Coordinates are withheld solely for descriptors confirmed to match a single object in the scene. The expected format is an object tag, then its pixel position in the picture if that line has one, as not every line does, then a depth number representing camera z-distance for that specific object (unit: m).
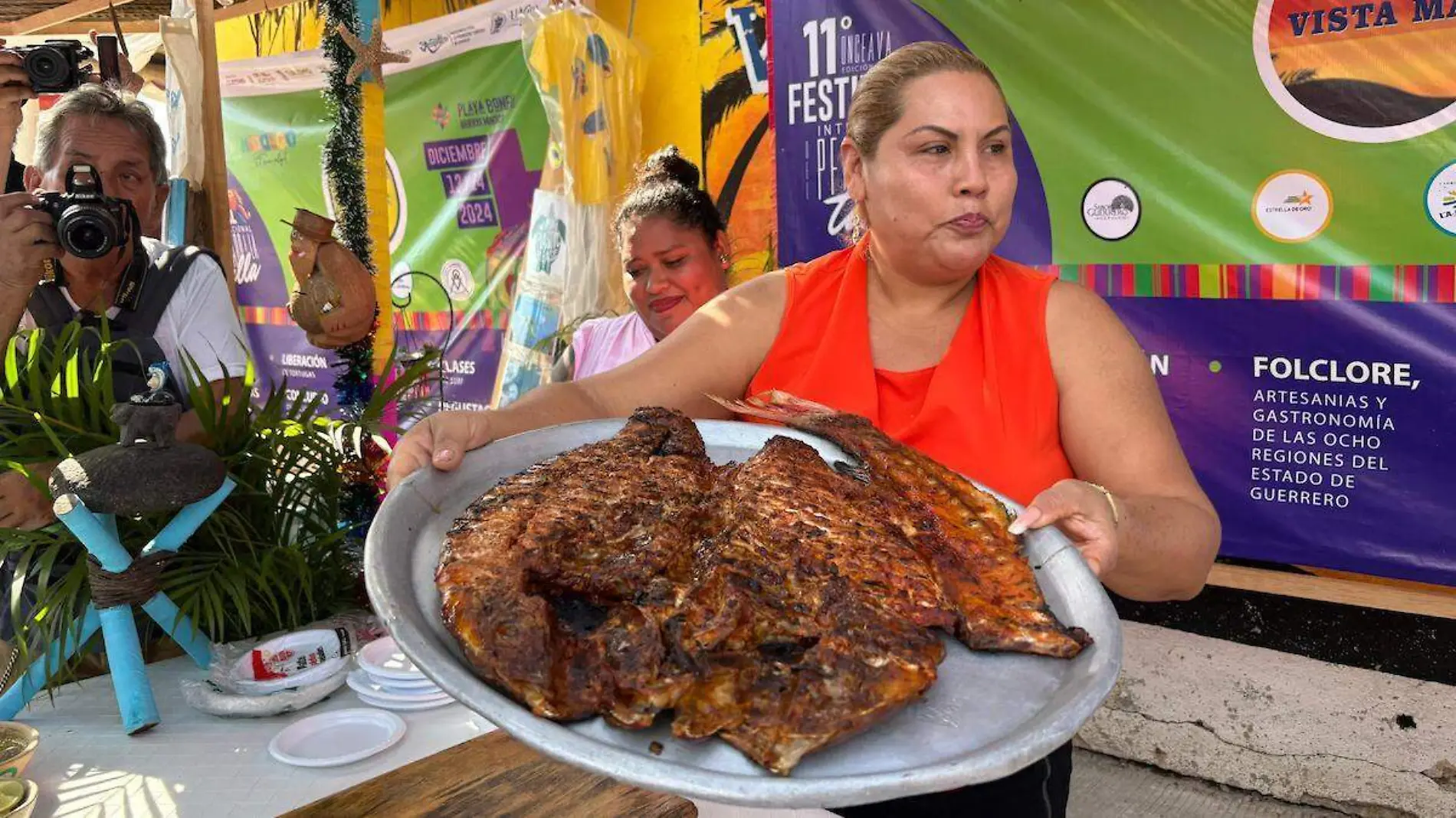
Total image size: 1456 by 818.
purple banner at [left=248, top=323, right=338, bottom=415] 6.90
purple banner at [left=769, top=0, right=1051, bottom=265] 3.73
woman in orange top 1.70
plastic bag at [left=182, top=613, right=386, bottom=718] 2.20
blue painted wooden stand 2.07
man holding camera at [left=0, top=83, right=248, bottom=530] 2.79
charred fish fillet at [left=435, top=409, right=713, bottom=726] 1.09
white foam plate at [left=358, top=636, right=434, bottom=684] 2.26
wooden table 1.75
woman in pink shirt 3.48
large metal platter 0.90
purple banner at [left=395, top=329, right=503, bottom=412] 5.79
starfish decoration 3.06
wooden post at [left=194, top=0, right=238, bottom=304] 4.36
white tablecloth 1.88
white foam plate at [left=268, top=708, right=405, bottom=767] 1.99
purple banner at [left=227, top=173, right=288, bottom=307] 7.18
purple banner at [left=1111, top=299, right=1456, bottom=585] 2.86
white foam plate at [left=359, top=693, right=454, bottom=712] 2.22
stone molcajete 1.94
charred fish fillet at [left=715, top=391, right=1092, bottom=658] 1.20
